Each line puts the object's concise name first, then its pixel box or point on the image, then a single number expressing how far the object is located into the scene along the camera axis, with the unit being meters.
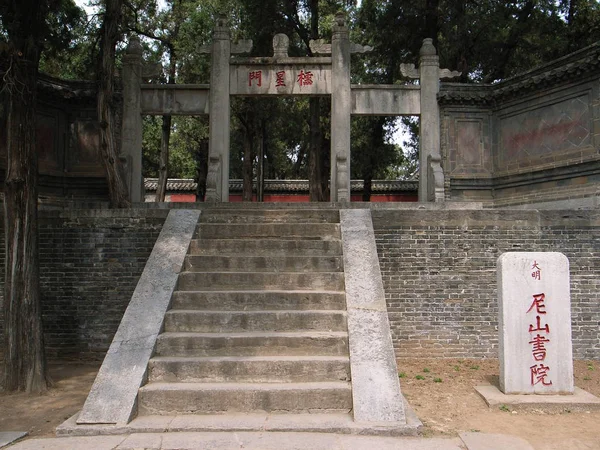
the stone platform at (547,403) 4.75
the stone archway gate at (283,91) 10.06
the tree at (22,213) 5.39
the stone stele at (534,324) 5.01
